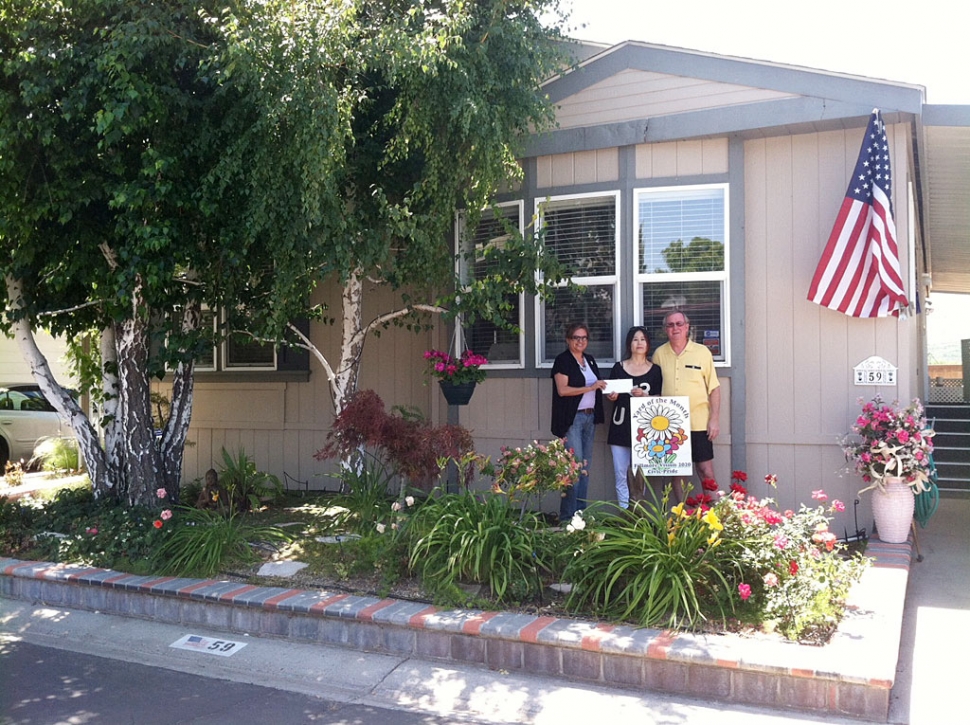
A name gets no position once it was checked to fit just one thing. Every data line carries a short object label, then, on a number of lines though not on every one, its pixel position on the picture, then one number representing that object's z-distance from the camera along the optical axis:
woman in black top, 6.85
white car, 12.72
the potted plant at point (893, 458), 6.01
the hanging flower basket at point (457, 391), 7.39
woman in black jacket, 6.96
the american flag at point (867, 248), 6.29
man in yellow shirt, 6.79
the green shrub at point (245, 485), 7.98
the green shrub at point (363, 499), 6.61
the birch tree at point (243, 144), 6.00
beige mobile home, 6.67
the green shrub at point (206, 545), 6.17
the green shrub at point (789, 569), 4.62
